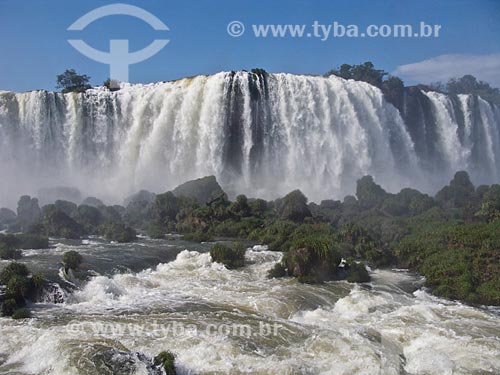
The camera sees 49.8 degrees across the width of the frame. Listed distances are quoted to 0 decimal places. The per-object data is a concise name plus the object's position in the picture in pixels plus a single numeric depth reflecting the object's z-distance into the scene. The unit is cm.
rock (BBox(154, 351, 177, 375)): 1011
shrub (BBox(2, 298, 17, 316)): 1328
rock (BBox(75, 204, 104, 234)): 2816
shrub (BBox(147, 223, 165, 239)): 2589
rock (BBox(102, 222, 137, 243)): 2463
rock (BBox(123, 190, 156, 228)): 2973
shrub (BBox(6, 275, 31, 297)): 1392
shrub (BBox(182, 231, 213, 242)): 2494
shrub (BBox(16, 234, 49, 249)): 2202
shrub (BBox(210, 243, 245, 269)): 1934
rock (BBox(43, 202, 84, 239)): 2578
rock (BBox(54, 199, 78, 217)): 2966
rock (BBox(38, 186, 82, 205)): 3506
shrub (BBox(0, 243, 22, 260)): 1941
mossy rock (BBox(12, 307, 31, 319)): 1298
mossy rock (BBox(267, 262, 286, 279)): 1805
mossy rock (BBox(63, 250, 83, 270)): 1717
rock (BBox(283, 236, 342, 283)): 1775
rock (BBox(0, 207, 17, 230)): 3000
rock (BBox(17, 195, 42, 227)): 2895
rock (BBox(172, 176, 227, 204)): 3139
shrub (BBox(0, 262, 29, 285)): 1453
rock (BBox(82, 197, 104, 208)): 3394
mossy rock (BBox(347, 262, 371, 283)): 1777
